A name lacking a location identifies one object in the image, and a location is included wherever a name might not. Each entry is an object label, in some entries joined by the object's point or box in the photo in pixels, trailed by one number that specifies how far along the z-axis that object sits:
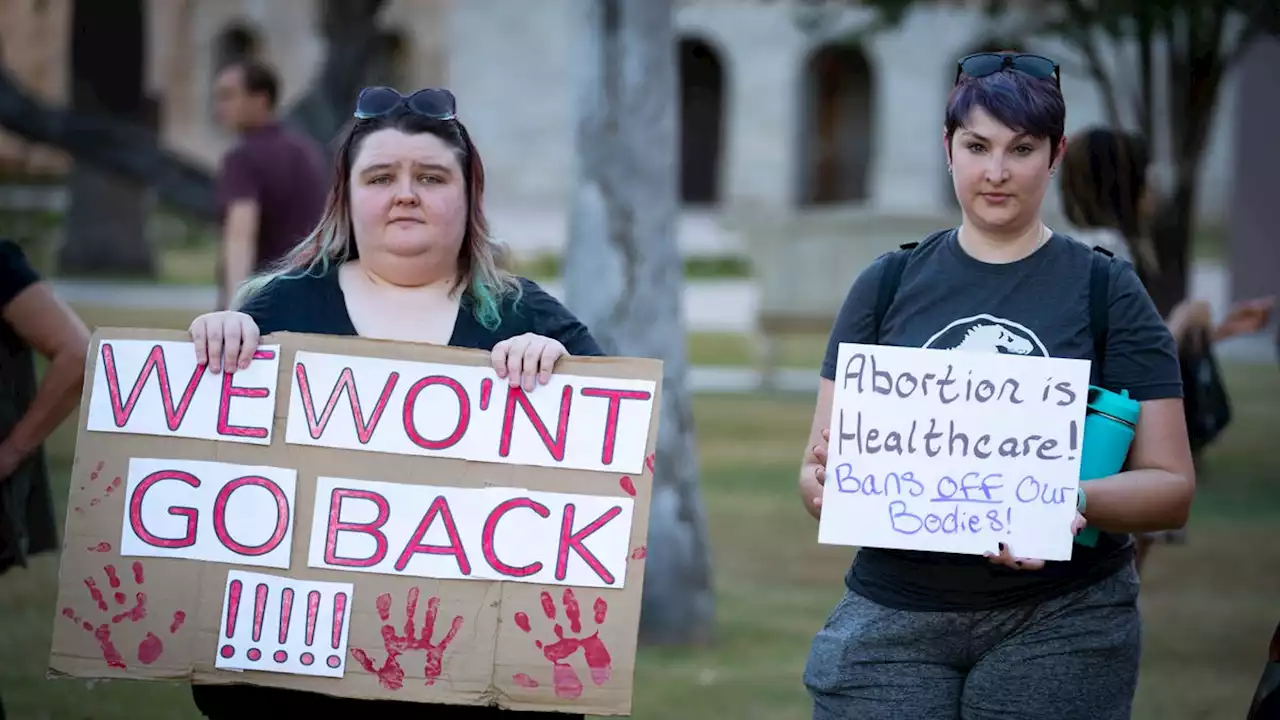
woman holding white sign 5.84
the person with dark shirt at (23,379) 7.23
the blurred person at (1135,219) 9.84
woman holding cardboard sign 6.13
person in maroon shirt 13.86
